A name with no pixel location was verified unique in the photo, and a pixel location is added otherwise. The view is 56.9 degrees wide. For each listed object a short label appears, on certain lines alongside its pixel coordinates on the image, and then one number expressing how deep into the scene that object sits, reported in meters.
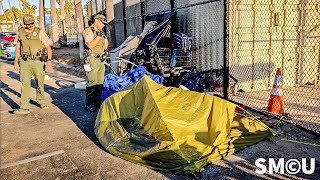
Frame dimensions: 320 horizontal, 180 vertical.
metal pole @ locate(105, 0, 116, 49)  10.20
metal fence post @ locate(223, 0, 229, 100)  5.59
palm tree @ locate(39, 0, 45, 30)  27.02
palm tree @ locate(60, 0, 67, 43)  25.61
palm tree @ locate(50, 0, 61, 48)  23.37
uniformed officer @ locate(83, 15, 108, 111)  5.88
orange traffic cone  5.22
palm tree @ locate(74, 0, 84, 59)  14.80
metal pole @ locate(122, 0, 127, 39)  11.04
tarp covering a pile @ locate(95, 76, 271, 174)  3.58
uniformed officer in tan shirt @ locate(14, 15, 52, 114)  6.05
